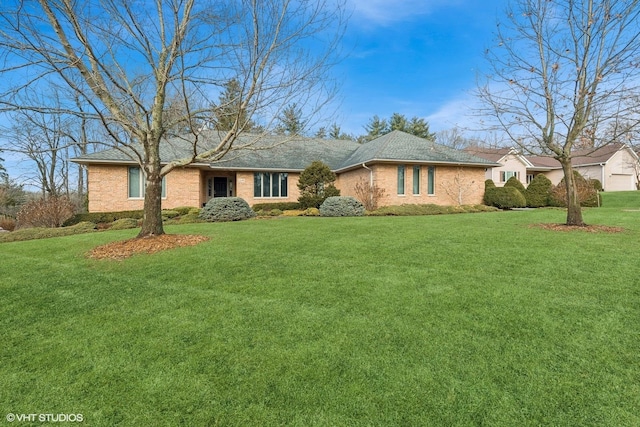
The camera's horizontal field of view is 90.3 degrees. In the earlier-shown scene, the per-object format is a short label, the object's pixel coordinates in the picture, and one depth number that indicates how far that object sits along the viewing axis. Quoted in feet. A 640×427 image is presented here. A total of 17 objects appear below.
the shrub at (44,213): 45.62
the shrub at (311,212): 54.03
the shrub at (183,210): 55.47
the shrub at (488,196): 65.61
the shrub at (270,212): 54.51
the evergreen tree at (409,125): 124.88
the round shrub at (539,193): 67.97
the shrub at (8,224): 51.27
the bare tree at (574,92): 27.20
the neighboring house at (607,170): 100.63
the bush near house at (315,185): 58.03
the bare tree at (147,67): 19.89
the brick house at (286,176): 55.93
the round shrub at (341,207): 49.83
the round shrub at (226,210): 45.96
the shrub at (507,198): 63.62
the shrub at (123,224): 42.96
